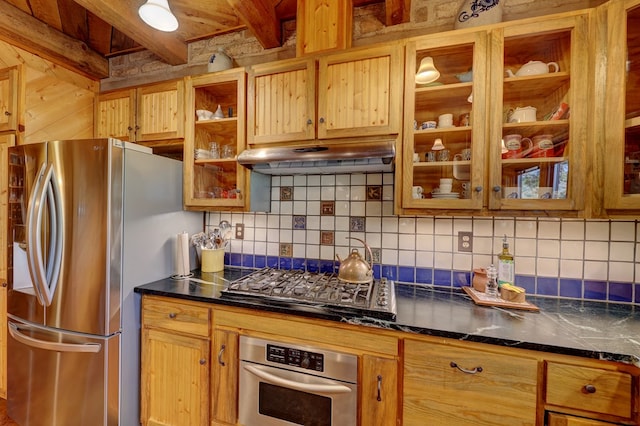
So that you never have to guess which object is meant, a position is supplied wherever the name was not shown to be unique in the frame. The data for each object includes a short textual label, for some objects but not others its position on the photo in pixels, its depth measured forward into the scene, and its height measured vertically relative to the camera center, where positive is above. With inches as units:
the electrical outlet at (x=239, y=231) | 78.9 -7.1
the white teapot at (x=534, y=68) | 49.1 +26.6
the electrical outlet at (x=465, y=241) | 61.4 -7.0
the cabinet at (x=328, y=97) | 54.4 +24.2
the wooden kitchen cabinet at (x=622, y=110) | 42.9 +16.8
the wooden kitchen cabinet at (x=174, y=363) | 54.2 -32.9
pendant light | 51.6 +37.5
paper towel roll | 66.9 -12.3
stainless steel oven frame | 45.4 -31.3
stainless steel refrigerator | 54.3 -15.2
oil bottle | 56.3 -11.9
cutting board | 49.2 -17.3
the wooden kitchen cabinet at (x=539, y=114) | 45.6 +17.8
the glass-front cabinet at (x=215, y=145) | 64.6 +16.0
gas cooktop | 46.4 -16.8
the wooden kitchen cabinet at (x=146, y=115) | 69.6 +24.4
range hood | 49.3 +9.9
